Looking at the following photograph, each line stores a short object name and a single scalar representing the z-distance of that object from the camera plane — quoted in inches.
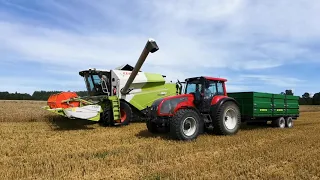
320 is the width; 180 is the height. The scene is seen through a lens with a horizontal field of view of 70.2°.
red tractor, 228.9
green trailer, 294.1
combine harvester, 322.2
